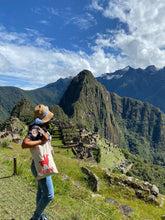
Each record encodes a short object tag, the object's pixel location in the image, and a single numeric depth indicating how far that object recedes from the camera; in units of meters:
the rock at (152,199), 7.65
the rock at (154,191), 8.56
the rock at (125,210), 5.05
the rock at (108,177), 9.26
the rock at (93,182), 7.58
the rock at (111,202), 5.60
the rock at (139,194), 8.07
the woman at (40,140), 2.74
